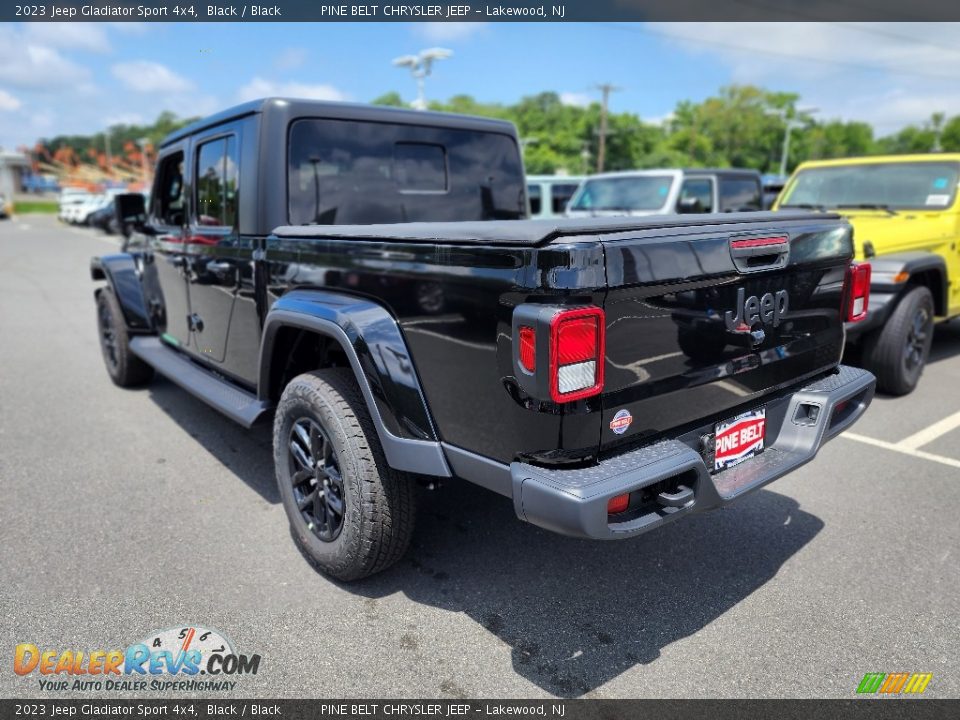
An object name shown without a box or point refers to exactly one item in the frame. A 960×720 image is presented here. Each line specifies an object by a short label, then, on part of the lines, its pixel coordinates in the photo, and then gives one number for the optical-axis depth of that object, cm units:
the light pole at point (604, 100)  4709
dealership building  6962
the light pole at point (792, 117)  7494
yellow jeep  530
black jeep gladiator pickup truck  208
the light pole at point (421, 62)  1730
